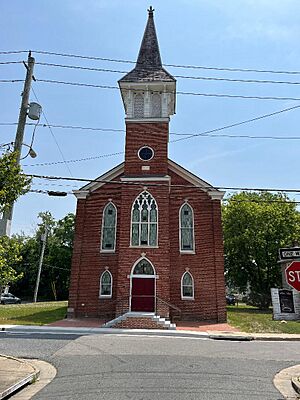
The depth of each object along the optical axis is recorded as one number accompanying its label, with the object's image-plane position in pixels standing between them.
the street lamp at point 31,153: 11.79
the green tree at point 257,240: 36.88
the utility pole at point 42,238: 41.29
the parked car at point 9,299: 45.16
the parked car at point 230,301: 52.68
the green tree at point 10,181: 8.68
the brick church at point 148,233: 21.91
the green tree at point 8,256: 8.52
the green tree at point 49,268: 52.72
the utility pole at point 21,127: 9.20
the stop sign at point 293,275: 6.89
